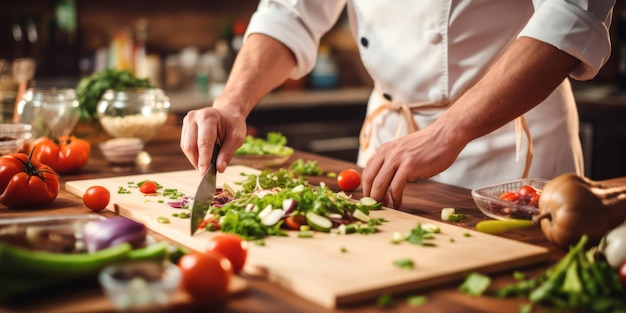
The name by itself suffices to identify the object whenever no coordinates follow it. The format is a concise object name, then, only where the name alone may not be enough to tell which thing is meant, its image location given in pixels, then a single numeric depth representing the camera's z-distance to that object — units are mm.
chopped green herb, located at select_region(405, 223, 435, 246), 1242
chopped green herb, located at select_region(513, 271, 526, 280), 1099
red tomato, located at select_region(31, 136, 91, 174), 1946
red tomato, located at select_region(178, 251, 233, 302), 936
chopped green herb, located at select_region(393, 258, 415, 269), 1096
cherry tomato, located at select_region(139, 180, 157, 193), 1661
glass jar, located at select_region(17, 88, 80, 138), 2270
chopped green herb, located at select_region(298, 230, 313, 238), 1271
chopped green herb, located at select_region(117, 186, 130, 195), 1665
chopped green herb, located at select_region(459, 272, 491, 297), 1019
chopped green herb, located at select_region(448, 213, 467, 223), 1456
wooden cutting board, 1018
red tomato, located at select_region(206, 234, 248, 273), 1090
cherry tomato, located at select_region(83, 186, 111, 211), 1521
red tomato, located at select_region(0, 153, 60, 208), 1514
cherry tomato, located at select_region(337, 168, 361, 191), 1777
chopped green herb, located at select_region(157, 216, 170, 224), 1381
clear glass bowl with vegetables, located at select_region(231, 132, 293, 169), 2057
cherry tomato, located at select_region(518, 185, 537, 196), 1445
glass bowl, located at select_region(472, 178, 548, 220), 1377
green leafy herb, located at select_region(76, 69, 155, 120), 2498
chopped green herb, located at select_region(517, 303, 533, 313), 915
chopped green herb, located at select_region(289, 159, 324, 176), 1982
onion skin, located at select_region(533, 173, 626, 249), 1200
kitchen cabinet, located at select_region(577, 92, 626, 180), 3543
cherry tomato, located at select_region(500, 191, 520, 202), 1434
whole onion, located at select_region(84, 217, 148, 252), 1088
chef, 1548
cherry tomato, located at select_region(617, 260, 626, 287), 1021
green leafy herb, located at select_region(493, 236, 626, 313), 944
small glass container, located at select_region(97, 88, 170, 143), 2338
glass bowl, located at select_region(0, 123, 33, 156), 1786
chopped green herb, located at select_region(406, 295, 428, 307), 983
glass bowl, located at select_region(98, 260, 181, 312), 807
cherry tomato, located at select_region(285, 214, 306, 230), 1325
